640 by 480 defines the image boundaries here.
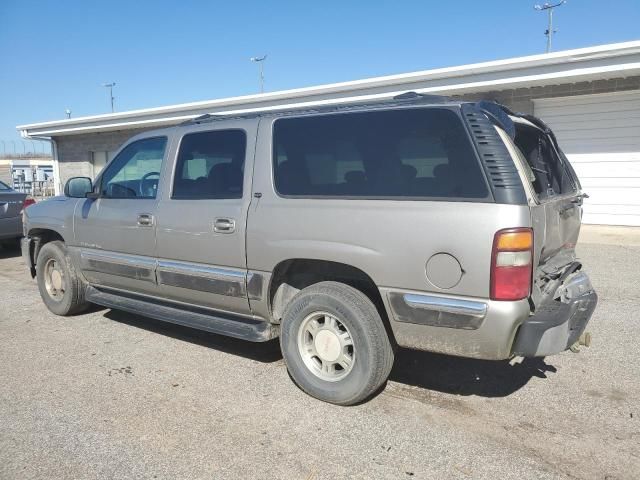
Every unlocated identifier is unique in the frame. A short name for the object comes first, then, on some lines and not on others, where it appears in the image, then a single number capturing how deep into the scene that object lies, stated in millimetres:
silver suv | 2920
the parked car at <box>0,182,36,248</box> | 9352
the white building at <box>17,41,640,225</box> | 9555
